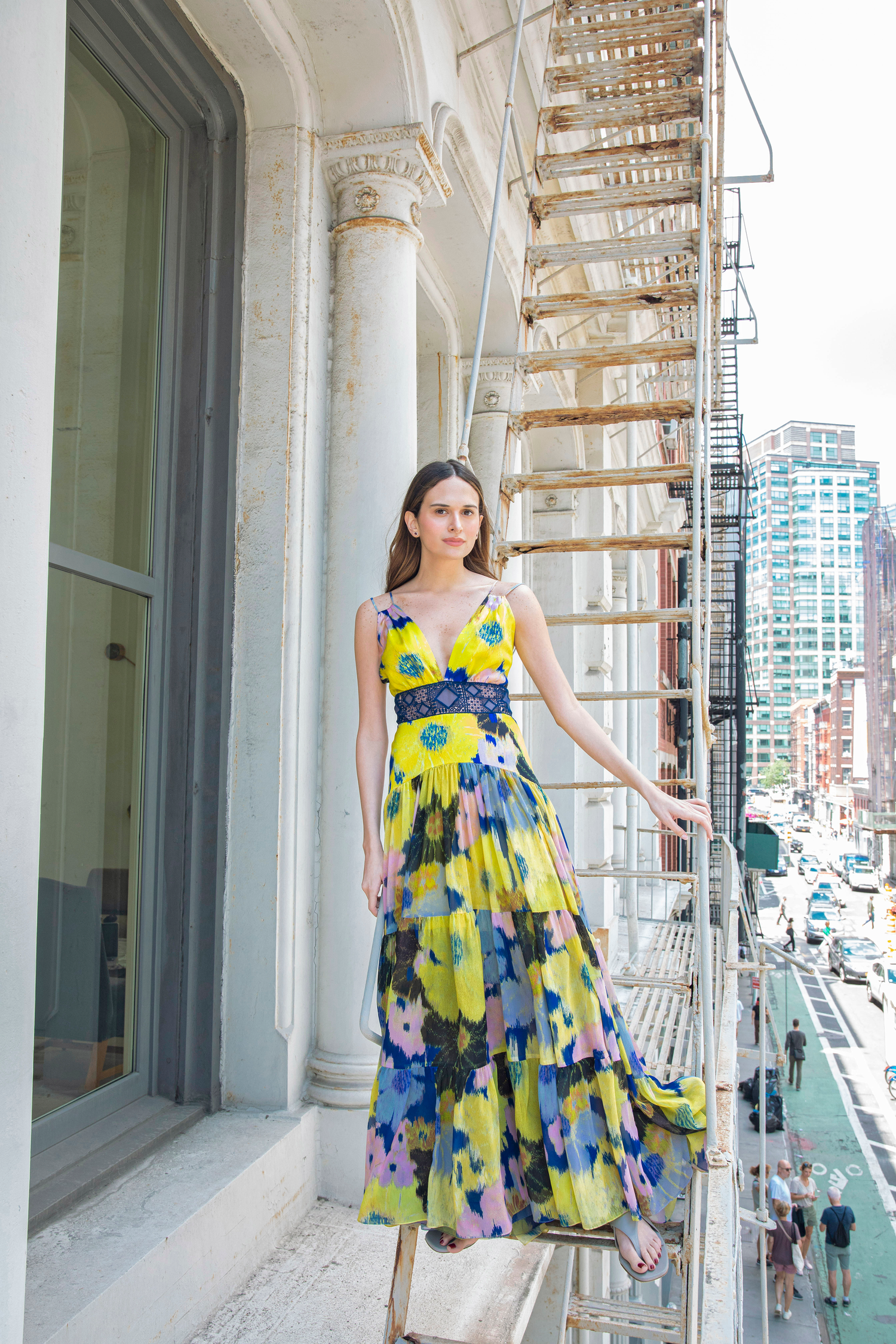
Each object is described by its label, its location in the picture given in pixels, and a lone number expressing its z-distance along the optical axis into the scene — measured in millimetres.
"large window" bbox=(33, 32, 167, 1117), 3078
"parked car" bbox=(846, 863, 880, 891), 55719
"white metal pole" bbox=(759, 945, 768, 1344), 5833
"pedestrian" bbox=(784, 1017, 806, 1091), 19109
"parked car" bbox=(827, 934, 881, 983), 30828
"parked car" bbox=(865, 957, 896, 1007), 26969
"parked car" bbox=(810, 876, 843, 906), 46350
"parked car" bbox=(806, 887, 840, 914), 43312
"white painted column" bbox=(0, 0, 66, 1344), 1815
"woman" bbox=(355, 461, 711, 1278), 2223
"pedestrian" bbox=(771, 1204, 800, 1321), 11617
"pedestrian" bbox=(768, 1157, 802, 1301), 11867
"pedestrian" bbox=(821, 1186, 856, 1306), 11789
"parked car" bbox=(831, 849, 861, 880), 64250
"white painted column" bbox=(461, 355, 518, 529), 6703
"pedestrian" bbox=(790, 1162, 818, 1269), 13180
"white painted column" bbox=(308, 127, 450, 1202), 3883
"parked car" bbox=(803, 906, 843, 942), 36438
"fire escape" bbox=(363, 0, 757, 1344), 2732
